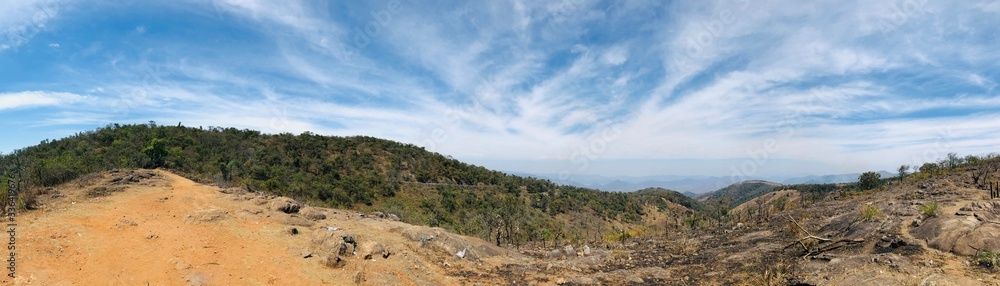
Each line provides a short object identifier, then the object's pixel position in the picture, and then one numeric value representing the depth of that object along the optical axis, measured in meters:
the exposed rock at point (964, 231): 9.47
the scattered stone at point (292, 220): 17.85
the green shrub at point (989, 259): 8.50
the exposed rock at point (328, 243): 14.73
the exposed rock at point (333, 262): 13.59
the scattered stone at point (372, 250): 15.11
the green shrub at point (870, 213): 14.61
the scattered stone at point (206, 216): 15.48
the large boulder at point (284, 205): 19.66
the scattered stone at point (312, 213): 20.17
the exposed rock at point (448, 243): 17.43
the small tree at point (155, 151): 33.62
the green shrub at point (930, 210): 12.37
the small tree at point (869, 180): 47.59
